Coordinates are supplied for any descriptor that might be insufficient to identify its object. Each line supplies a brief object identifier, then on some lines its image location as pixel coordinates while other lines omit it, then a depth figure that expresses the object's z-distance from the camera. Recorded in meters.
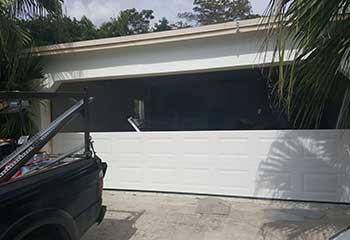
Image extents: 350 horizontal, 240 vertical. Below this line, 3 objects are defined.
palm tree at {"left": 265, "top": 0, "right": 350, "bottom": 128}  2.92
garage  6.84
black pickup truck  2.90
